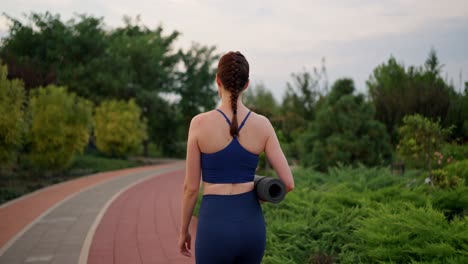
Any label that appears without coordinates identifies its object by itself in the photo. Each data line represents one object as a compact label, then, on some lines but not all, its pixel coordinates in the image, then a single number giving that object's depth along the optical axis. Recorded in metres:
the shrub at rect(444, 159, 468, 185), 9.91
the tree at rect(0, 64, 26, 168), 13.06
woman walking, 2.86
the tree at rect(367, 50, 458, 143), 19.83
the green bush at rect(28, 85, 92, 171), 16.34
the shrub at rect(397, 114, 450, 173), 10.43
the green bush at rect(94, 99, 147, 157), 24.73
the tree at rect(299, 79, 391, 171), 12.60
